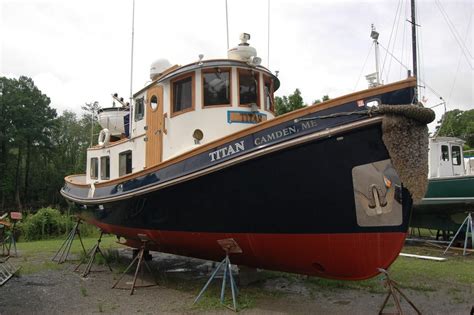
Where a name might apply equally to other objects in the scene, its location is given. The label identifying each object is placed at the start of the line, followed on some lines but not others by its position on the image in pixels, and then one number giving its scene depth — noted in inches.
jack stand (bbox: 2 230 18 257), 474.9
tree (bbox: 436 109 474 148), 1638.5
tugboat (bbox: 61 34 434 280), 202.5
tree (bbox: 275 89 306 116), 796.6
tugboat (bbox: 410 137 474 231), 458.9
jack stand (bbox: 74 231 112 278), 341.7
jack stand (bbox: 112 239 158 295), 279.6
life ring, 408.5
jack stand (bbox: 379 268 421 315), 204.2
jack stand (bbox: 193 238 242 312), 245.9
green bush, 738.8
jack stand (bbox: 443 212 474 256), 441.4
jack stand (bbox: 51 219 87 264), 430.0
